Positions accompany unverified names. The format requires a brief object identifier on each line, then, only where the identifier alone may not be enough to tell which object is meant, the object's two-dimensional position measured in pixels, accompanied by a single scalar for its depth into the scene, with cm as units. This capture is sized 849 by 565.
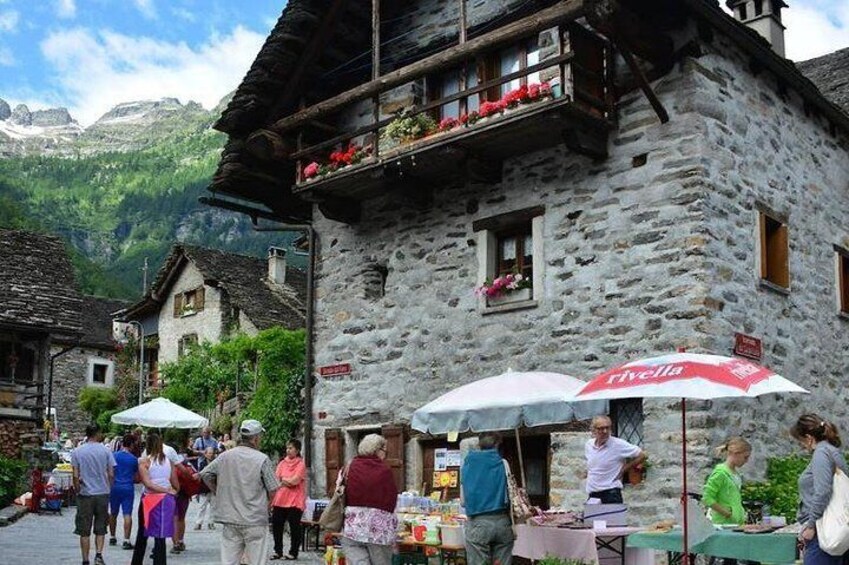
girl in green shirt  916
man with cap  909
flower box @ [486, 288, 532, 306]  1390
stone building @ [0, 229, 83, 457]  2623
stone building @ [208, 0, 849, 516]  1236
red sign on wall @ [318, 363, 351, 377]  1627
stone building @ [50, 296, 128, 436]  4747
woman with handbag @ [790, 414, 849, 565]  717
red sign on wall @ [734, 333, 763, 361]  1232
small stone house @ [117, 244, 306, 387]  3741
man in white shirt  1056
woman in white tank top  1080
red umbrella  803
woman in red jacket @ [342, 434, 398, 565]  927
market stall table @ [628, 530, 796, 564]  768
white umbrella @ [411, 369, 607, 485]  1075
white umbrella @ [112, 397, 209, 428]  1759
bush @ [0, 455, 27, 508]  2114
